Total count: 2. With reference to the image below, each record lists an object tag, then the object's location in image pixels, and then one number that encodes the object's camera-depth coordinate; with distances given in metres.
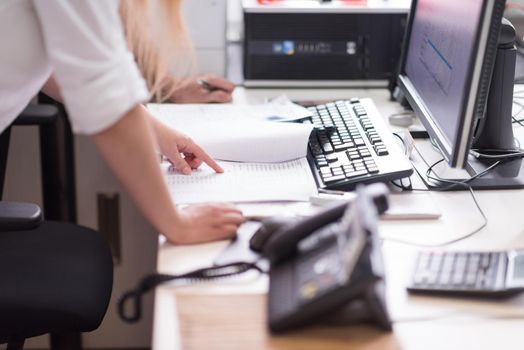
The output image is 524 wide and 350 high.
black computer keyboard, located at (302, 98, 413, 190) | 1.39
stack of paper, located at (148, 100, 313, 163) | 1.50
